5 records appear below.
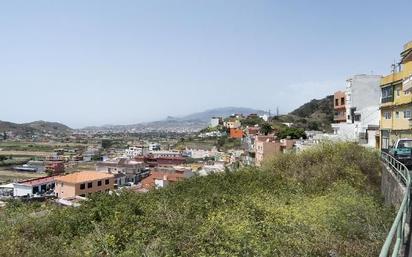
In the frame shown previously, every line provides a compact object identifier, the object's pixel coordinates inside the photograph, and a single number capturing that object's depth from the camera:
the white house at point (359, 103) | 36.64
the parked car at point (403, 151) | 17.42
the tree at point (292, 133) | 55.31
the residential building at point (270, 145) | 45.24
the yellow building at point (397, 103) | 25.70
